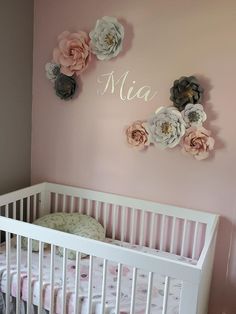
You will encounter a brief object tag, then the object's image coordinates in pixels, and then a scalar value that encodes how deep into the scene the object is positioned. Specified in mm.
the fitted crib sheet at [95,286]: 1524
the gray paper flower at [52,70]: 2258
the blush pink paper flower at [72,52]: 2119
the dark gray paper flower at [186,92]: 1860
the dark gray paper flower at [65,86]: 2218
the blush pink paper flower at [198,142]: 1879
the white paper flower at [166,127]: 1933
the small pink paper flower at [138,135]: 2055
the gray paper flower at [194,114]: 1880
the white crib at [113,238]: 1311
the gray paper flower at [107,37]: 2031
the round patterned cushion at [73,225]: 2031
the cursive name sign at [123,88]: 2062
